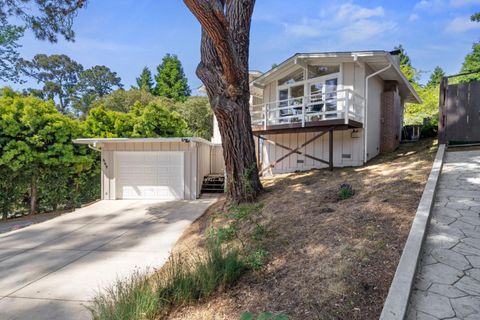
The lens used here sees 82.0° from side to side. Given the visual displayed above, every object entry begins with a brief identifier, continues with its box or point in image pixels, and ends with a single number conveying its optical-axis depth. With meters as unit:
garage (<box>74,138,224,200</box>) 11.56
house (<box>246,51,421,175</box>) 10.26
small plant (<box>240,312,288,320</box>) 2.01
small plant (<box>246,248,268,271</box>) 3.47
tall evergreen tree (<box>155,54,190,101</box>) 35.44
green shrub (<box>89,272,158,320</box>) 2.61
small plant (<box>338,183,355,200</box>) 5.49
